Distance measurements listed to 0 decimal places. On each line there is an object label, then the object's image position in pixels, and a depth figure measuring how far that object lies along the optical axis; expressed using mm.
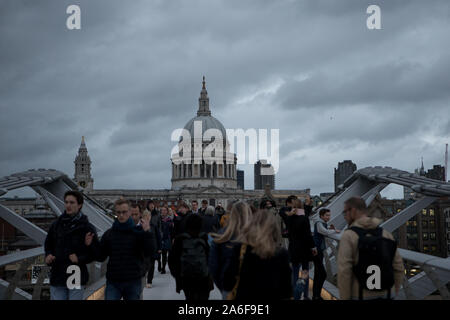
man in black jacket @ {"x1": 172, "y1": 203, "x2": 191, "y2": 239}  13454
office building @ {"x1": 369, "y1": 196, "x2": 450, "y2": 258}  103875
